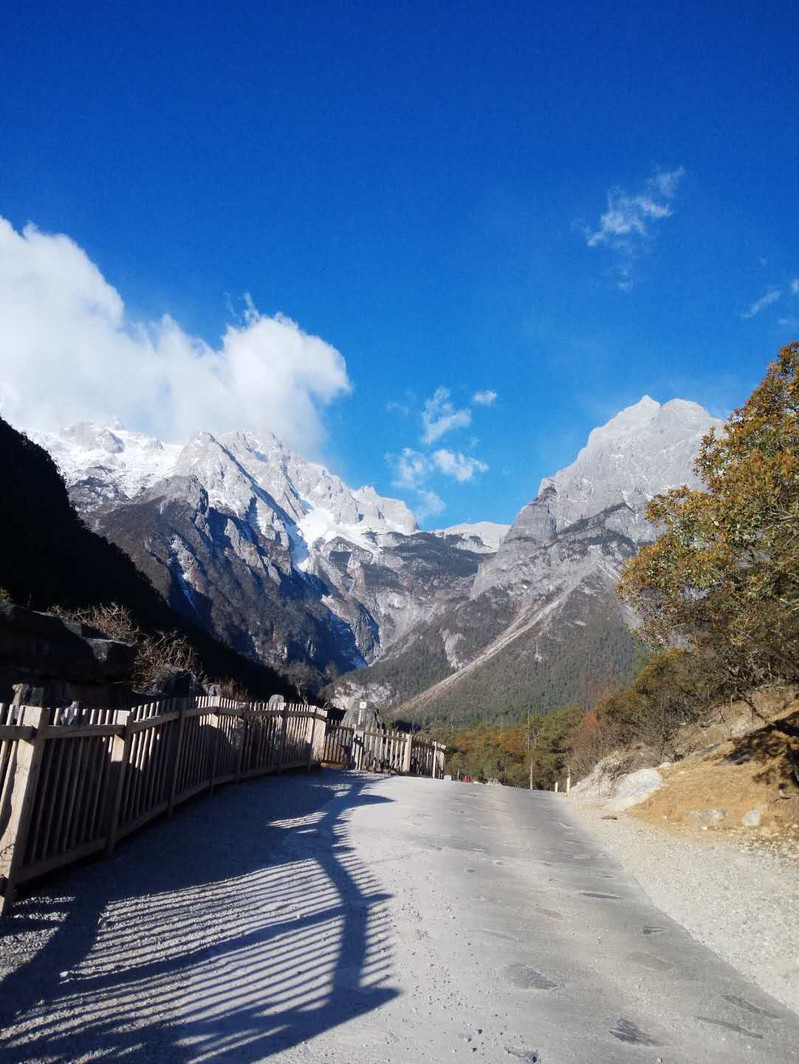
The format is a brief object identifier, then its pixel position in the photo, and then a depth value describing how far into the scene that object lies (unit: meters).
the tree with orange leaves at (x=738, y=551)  9.86
